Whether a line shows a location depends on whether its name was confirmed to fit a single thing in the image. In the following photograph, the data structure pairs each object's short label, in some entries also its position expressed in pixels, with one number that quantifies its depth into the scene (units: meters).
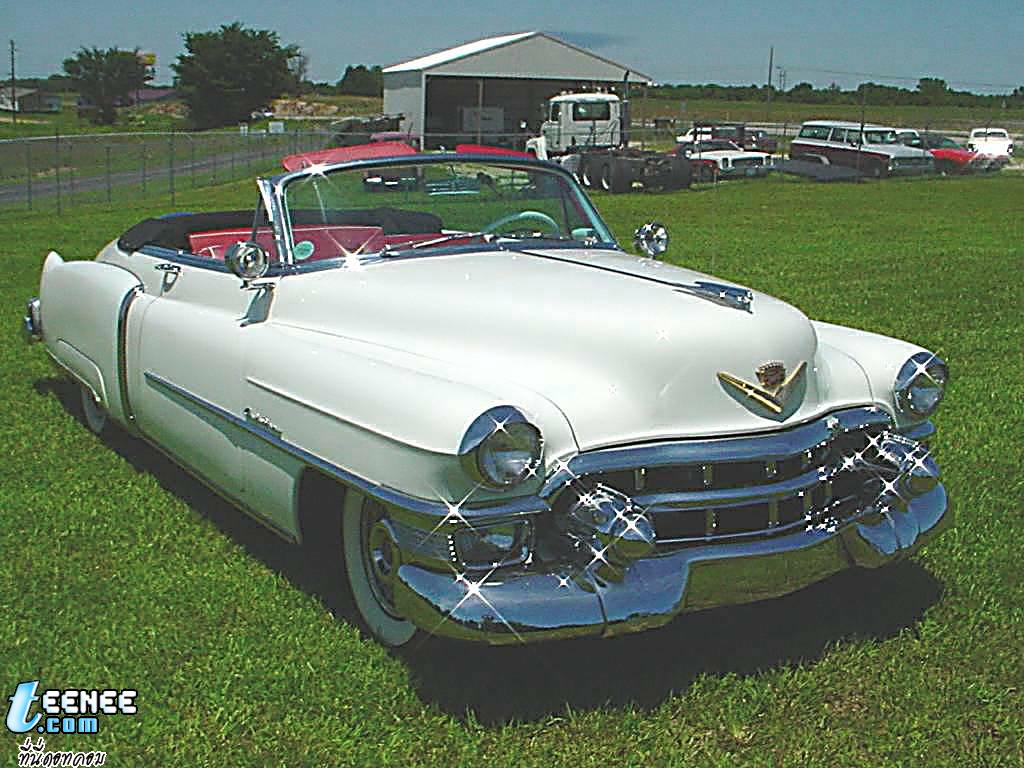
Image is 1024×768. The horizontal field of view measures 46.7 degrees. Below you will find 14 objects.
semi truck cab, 33.66
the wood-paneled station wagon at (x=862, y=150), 30.72
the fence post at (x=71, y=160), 23.88
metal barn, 43.88
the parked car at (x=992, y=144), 34.69
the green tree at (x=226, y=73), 74.19
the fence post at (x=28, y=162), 22.63
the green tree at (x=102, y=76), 91.50
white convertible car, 3.21
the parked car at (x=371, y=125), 42.38
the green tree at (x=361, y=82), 108.56
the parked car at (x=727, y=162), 28.89
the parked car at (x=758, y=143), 36.31
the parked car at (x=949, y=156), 32.56
